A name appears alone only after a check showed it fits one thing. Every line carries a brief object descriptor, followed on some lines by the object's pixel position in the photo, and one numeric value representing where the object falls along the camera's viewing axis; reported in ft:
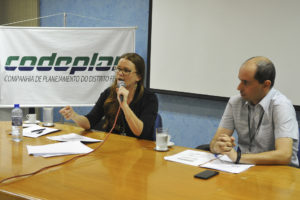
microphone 8.50
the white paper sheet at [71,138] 7.63
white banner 12.94
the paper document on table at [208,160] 5.98
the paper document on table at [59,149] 6.60
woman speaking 8.48
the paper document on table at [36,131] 8.06
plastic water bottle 7.61
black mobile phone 5.48
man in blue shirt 7.01
